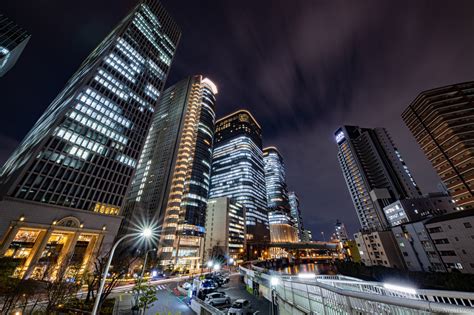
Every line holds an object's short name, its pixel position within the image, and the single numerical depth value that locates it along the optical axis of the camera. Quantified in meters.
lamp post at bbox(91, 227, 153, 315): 10.37
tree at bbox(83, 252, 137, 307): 18.92
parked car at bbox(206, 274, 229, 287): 40.95
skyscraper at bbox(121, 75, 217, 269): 85.56
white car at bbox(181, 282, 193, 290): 33.93
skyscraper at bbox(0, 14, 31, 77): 52.75
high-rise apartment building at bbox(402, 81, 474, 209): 70.56
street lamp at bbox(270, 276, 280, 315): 18.27
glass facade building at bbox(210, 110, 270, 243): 149.62
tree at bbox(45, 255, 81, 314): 15.74
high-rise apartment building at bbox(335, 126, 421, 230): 100.56
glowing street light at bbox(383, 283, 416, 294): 9.06
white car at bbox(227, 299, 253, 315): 22.12
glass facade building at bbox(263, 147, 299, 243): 180.62
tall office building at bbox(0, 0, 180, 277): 41.94
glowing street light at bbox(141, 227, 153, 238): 15.91
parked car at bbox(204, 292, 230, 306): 26.22
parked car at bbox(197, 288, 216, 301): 29.65
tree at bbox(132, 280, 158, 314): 17.22
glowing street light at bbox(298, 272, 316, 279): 20.79
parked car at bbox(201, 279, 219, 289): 35.48
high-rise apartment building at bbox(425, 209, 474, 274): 42.72
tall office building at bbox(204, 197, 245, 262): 103.00
